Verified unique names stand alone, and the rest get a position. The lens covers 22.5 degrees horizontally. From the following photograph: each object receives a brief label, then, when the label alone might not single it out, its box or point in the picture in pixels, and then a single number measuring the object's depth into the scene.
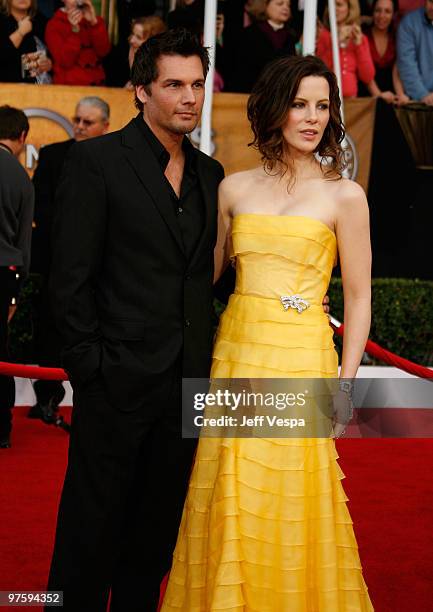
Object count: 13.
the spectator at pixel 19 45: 8.27
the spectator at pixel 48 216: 6.64
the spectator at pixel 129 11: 9.07
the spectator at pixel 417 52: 8.81
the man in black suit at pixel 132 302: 3.07
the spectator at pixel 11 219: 6.16
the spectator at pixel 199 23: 8.51
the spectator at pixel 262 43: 8.41
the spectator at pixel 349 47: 8.65
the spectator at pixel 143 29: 8.17
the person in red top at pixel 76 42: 8.37
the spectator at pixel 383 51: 8.99
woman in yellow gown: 3.15
